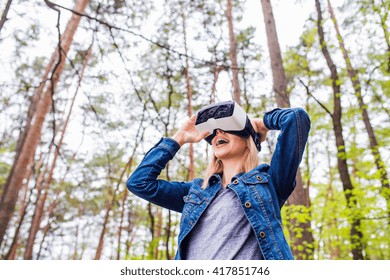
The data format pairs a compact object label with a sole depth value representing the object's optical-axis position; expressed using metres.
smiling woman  1.15
